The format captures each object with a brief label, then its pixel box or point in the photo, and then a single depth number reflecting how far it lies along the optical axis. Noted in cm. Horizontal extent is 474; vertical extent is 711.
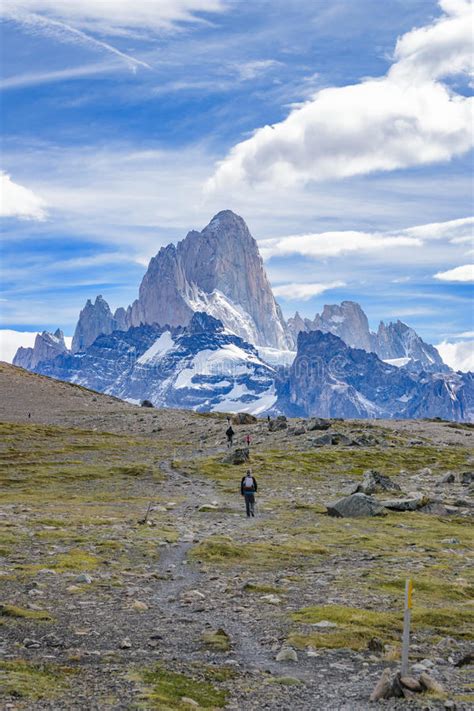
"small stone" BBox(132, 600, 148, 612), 2069
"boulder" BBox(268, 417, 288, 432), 9650
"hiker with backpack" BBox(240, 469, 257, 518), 4231
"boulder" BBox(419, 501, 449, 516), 4498
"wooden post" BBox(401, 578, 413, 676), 1384
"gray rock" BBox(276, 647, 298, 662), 1659
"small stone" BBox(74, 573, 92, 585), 2345
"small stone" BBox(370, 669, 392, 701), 1373
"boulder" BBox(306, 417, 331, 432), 9291
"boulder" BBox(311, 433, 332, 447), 8294
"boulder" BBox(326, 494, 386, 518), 4334
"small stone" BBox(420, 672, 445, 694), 1398
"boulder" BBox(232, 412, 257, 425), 11138
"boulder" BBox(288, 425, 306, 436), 9031
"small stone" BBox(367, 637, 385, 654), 1758
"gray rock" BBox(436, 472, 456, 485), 5881
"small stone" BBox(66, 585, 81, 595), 2213
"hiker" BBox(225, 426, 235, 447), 8638
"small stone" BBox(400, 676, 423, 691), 1390
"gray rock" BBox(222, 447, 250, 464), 7112
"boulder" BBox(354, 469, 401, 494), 5203
